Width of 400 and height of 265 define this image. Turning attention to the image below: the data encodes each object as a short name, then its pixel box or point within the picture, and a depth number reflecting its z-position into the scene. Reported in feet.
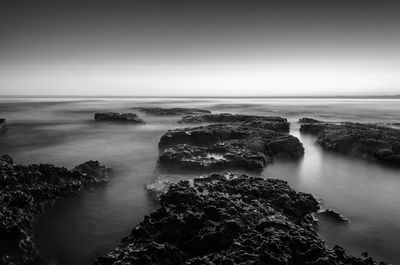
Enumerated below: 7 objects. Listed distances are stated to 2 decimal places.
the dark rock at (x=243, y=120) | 77.20
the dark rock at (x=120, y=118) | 110.93
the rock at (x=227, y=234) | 16.49
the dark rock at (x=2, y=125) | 92.66
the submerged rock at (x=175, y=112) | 146.72
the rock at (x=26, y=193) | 20.04
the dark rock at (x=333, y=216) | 28.14
